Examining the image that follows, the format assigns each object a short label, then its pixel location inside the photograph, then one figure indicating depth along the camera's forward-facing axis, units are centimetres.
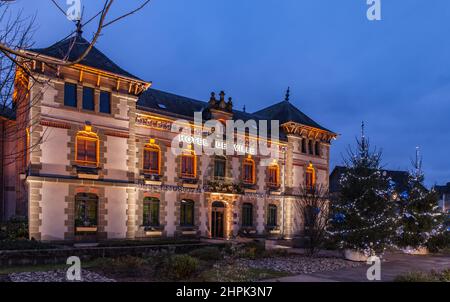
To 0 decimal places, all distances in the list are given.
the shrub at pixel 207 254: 1802
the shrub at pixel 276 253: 2040
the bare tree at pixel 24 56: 462
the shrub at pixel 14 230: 1948
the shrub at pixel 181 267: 1253
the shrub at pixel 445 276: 1221
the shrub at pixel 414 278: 1208
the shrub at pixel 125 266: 1383
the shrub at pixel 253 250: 1931
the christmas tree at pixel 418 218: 2409
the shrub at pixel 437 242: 2465
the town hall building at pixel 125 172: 2070
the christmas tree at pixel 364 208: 1900
